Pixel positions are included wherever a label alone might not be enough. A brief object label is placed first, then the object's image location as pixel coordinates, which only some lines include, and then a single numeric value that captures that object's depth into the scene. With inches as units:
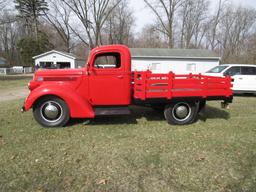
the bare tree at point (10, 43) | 2355.3
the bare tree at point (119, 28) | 1945.1
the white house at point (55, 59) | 1270.9
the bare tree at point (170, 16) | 1504.8
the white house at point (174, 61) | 1017.5
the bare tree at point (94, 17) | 1395.2
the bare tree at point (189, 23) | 1725.5
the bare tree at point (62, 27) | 1611.1
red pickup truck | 226.8
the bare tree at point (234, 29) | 1745.8
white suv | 438.4
